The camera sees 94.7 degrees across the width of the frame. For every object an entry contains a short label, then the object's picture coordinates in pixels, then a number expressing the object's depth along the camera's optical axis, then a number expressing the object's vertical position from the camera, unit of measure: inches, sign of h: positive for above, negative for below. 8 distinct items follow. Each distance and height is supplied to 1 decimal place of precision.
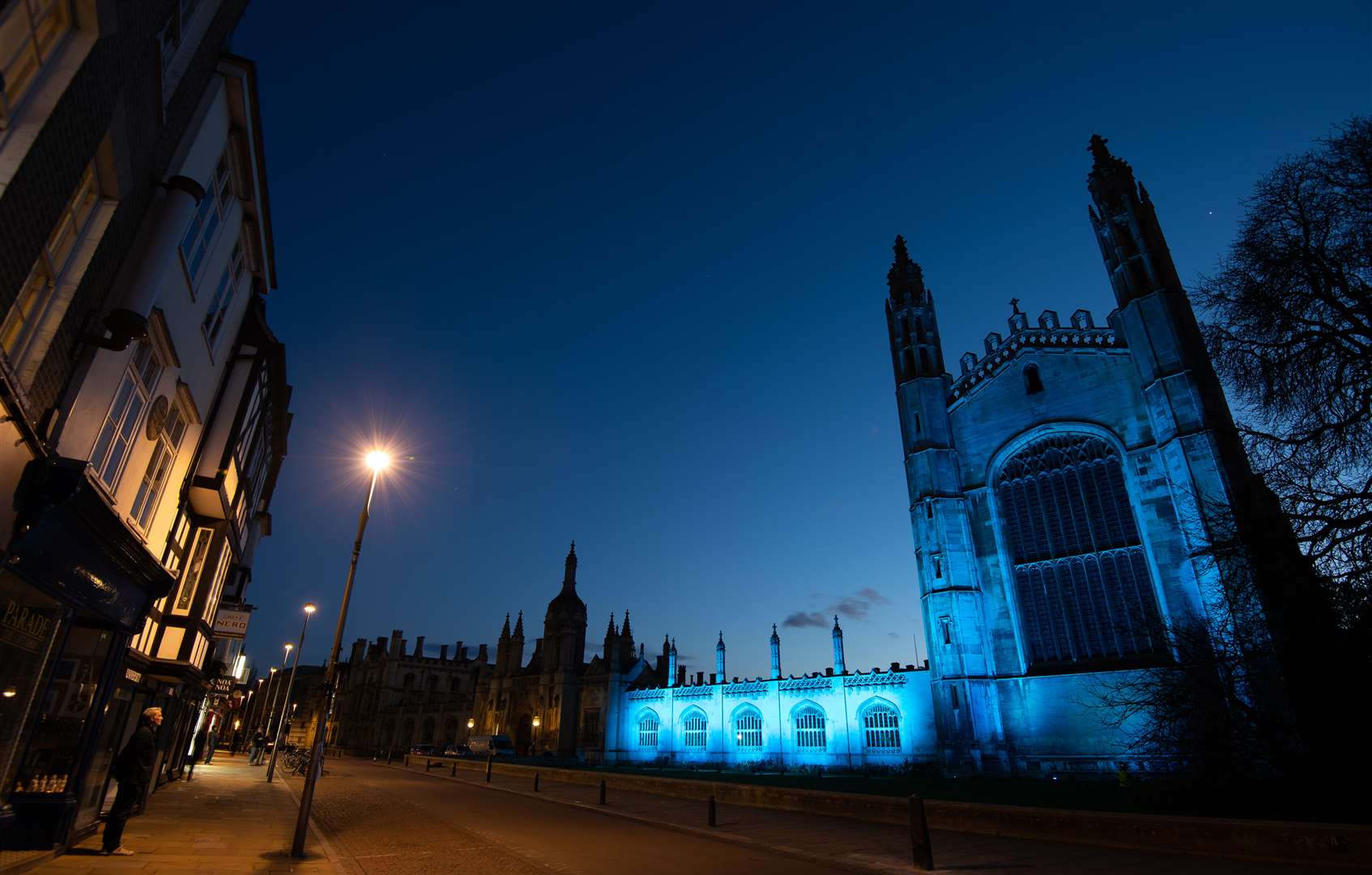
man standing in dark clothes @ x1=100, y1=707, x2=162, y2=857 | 362.0 -34.5
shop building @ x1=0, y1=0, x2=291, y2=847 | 233.9 +174.4
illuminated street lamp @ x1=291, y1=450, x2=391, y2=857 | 404.8 +15.6
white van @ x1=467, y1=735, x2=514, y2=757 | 2194.9 -101.0
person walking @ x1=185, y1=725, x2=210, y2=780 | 1068.0 -65.5
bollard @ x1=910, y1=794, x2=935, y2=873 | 390.3 -67.4
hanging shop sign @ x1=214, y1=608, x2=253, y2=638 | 776.3 +101.2
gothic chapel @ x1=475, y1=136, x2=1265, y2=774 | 1051.9 +345.4
